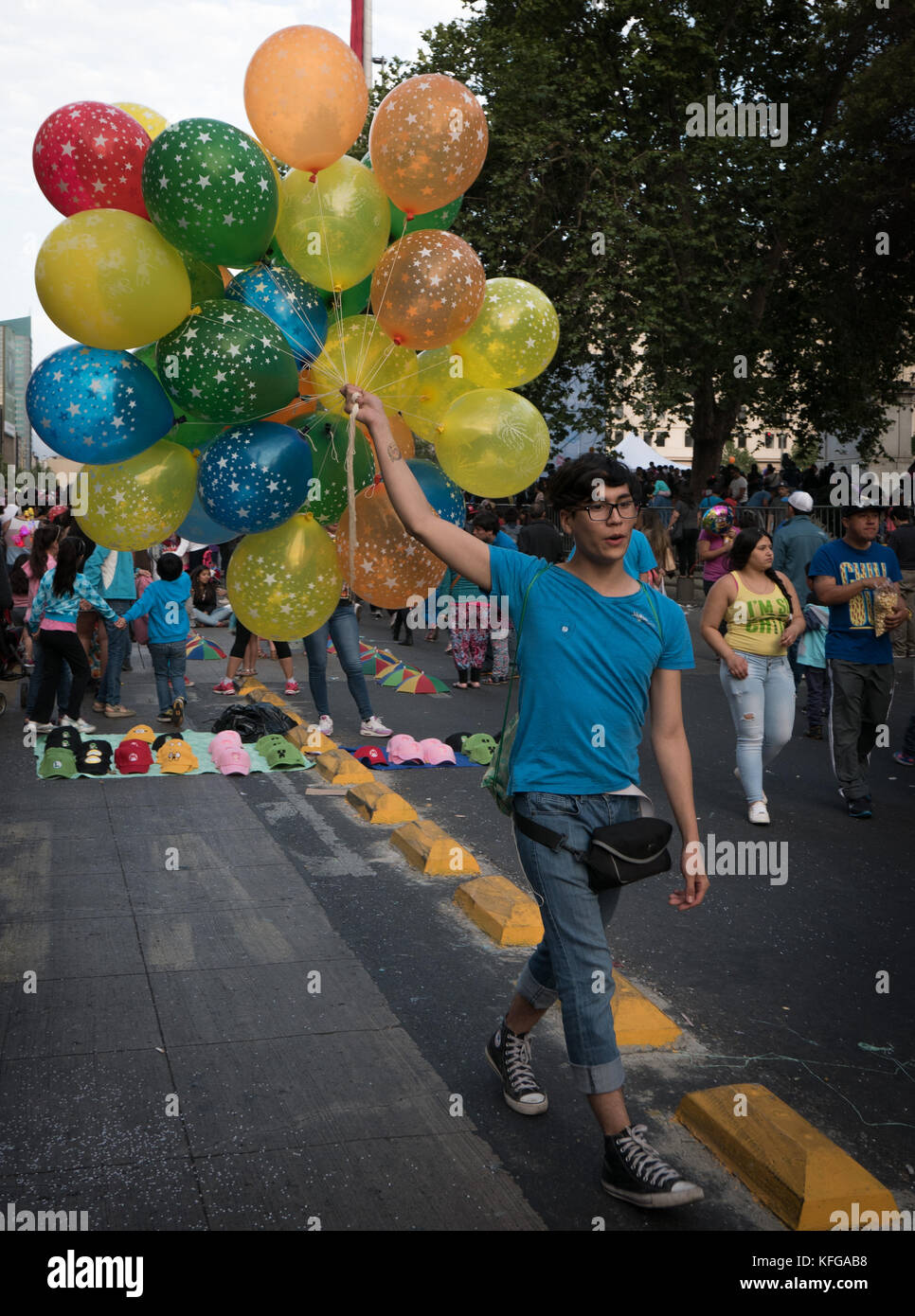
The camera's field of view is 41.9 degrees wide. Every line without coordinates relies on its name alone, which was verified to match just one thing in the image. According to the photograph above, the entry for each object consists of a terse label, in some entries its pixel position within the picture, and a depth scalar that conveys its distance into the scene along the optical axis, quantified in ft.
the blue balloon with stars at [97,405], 11.48
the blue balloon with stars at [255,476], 11.55
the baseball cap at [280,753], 30.17
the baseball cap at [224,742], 30.32
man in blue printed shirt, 24.94
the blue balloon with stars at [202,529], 13.05
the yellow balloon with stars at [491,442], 12.95
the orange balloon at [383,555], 12.55
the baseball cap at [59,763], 28.58
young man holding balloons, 10.87
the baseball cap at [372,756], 30.60
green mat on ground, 29.01
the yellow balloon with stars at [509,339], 13.60
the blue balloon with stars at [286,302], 11.97
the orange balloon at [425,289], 12.33
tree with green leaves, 67.97
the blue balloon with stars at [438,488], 13.04
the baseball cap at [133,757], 29.17
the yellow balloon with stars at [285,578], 12.48
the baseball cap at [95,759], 28.84
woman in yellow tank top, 24.32
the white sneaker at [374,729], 33.55
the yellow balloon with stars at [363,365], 12.11
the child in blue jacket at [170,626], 34.58
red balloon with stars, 12.00
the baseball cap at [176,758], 29.35
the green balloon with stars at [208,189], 11.28
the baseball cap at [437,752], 30.99
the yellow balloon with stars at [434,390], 13.17
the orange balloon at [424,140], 12.76
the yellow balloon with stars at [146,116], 13.90
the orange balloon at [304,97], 12.23
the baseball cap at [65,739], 29.68
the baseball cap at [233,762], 29.27
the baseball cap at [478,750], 31.37
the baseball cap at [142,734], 30.94
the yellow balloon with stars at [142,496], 12.19
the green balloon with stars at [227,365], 11.25
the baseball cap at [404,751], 30.73
